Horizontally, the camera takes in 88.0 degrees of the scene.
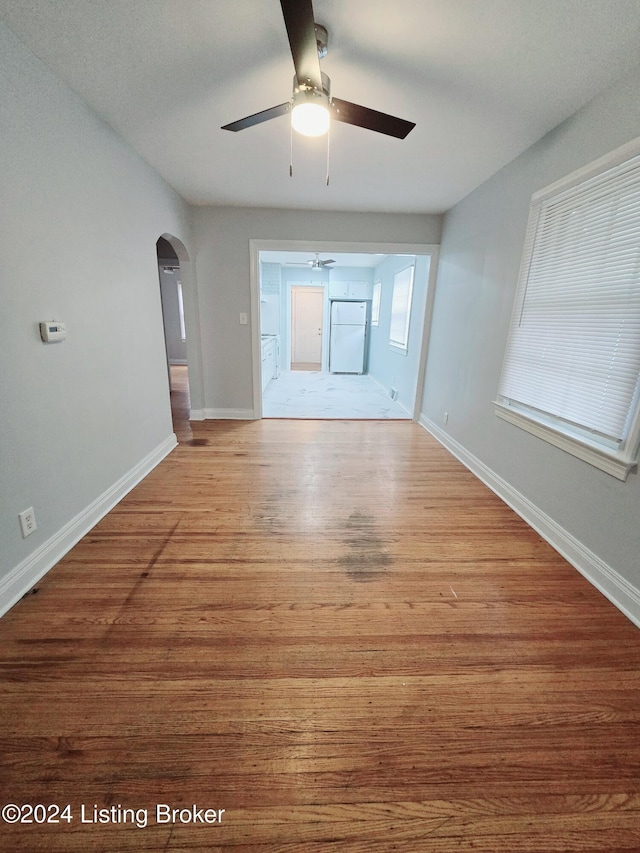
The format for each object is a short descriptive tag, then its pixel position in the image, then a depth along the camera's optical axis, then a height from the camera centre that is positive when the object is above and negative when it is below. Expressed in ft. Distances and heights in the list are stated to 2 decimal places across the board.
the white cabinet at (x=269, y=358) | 18.66 -1.74
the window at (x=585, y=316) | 5.34 +0.41
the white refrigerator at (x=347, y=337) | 25.71 -0.39
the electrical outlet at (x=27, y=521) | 5.16 -3.04
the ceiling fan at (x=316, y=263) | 21.68 +4.39
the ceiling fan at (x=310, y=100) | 3.87 +3.40
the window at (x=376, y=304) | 23.07 +1.97
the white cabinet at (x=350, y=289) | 25.89 +3.18
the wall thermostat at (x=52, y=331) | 5.45 -0.14
